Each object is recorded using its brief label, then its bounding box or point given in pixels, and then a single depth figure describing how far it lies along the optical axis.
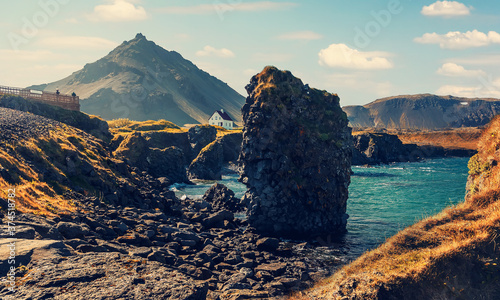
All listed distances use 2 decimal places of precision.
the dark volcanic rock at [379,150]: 153.75
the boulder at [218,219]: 41.25
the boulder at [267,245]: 34.72
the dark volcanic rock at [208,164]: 89.41
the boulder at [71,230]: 22.86
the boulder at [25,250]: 16.08
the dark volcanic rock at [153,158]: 72.38
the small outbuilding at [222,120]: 174.12
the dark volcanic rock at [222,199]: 53.47
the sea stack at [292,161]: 42.31
